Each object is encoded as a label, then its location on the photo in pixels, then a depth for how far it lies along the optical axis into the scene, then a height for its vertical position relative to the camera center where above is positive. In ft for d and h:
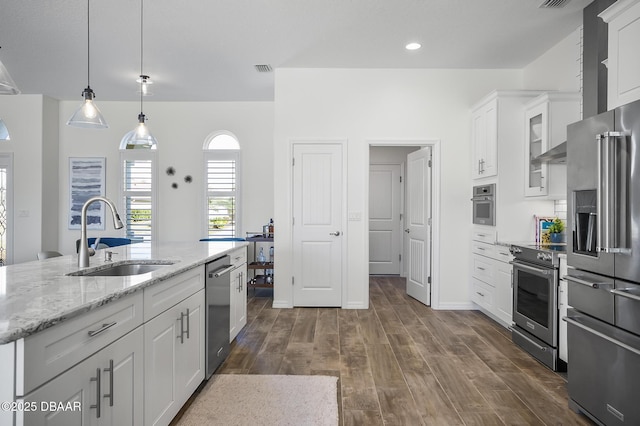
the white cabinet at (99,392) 3.63 -2.02
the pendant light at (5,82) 6.61 +2.31
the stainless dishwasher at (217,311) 8.35 -2.31
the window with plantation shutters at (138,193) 20.58 +1.10
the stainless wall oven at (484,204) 13.16 +0.40
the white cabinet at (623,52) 6.92 +3.17
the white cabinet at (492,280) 12.00 -2.28
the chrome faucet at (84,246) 6.70 -0.60
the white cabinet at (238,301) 10.64 -2.63
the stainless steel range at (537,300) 9.18 -2.23
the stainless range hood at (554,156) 9.82 +1.71
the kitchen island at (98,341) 3.45 -1.56
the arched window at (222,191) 20.48 +1.23
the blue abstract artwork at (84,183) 20.59 +1.63
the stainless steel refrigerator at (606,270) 5.97 -0.94
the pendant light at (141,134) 11.78 +3.78
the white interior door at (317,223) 15.23 -0.36
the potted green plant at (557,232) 11.46 -0.50
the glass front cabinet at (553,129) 11.42 +2.66
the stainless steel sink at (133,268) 7.61 -1.13
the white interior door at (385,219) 23.04 -0.27
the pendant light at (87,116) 9.05 +2.39
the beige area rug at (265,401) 7.04 -3.84
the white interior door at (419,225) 15.61 -0.46
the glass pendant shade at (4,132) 19.24 +4.10
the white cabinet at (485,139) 13.14 +2.82
